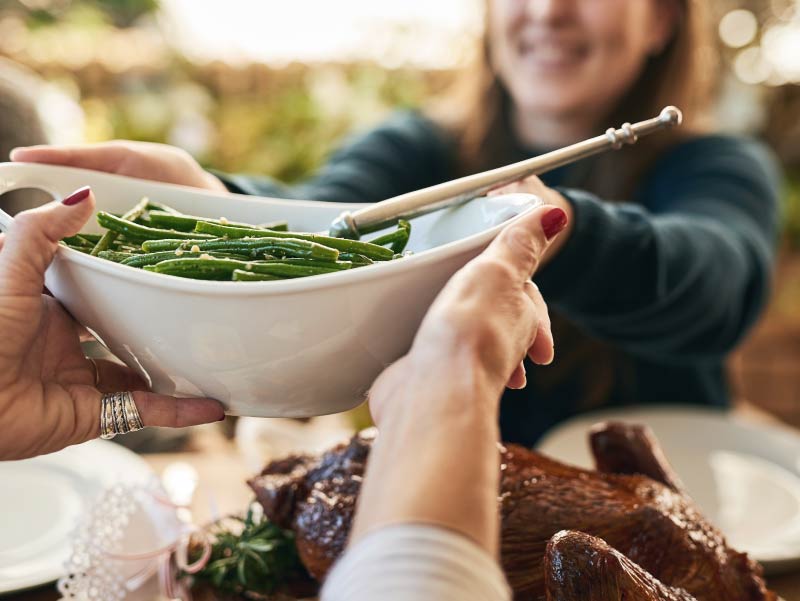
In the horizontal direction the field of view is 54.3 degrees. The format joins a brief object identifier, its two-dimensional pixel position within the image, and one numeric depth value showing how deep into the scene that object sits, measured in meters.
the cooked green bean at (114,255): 0.81
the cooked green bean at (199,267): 0.73
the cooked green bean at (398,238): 0.87
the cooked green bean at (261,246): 0.76
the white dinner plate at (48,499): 1.02
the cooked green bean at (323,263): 0.76
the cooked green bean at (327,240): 0.79
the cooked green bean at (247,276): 0.72
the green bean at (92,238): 0.89
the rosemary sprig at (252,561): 1.01
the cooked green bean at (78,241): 0.88
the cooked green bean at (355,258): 0.79
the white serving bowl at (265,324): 0.68
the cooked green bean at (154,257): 0.77
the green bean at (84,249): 0.86
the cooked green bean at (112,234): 0.84
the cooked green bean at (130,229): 0.85
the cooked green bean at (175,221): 0.88
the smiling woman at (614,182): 1.33
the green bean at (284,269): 0.74
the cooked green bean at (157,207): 0.95
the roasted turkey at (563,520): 0.91
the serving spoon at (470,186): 0.86
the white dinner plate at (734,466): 1.18
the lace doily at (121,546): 0.95
